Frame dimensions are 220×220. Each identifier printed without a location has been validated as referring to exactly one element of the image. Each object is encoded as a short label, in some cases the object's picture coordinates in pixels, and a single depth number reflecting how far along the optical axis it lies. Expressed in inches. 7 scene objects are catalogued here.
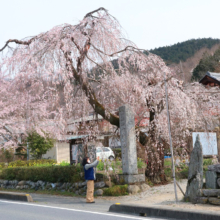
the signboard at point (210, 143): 553.6
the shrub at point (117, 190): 436.8
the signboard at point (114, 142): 497.0
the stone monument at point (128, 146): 447.3
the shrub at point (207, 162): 644.1
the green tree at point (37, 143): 996.6
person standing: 390.6
